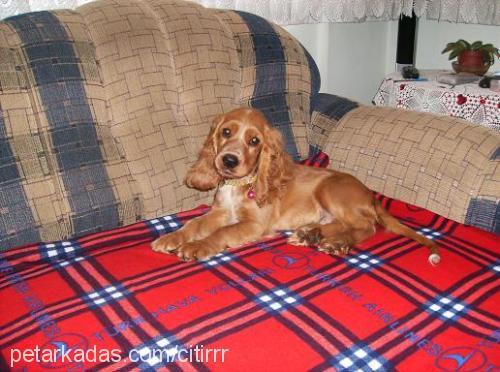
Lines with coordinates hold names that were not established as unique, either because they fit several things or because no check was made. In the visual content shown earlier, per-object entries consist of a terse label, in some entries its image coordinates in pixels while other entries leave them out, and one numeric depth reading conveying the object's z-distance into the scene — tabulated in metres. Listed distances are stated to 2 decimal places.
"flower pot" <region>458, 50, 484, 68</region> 3.37
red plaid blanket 1.23
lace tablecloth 2.93
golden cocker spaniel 1.86
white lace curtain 2.16
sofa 1.33
